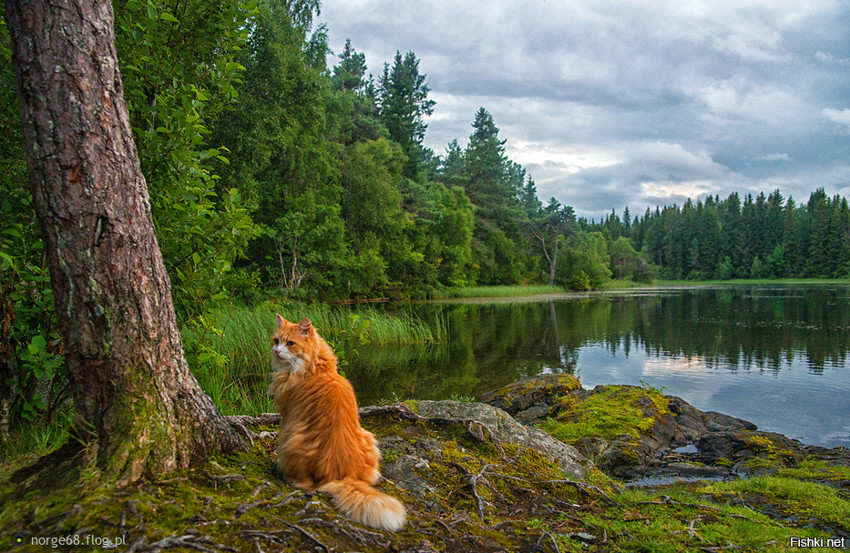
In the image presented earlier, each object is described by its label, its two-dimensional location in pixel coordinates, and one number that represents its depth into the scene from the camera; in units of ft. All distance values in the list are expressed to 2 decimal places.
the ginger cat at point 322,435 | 7.79
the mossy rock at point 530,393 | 26.86
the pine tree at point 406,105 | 124.67
